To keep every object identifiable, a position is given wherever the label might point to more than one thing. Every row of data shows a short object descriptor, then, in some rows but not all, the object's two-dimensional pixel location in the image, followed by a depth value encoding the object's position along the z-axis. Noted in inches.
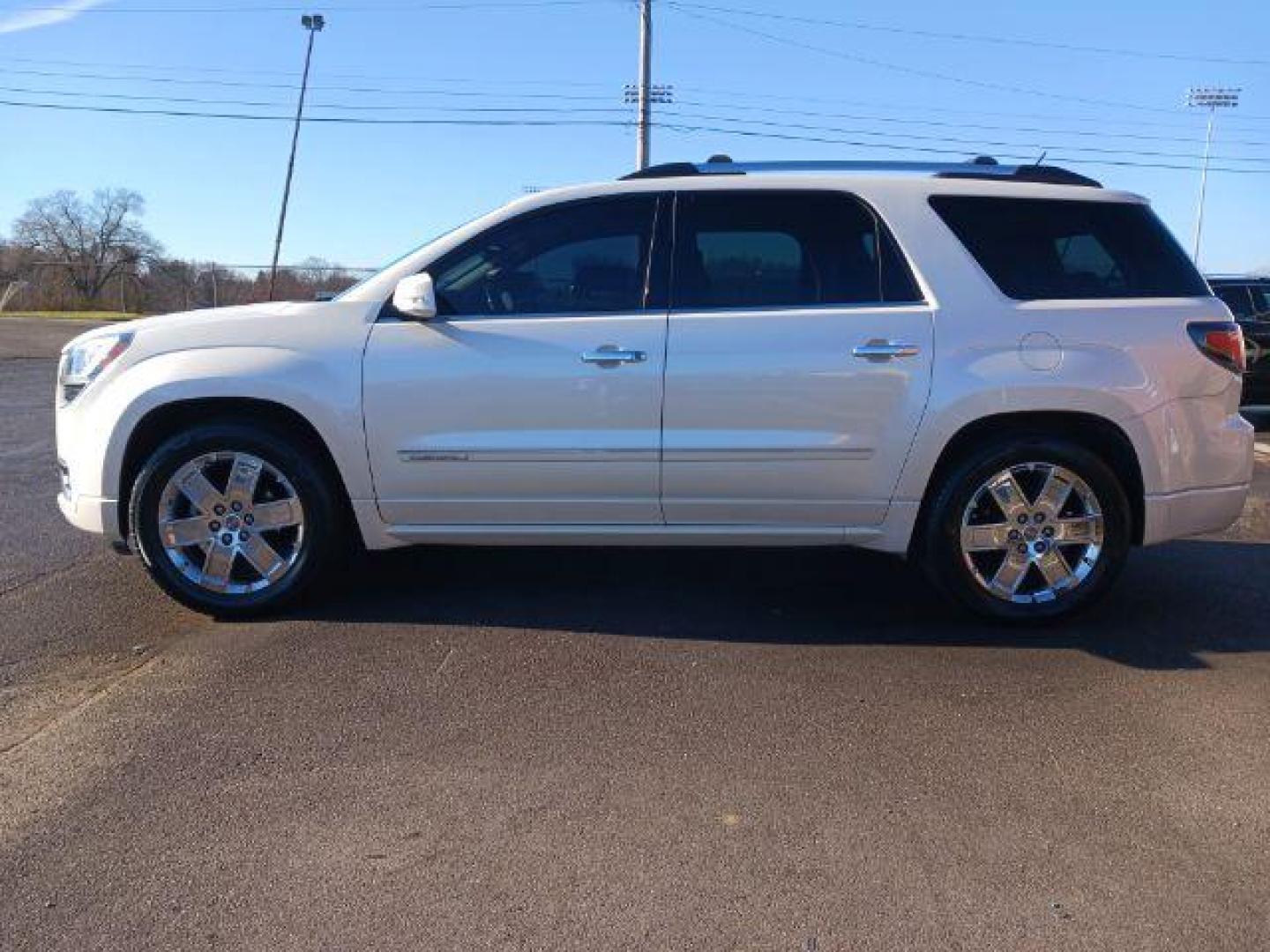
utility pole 1190.3
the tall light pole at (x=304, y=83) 1503.4
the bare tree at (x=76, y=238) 2566.4
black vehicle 459.5
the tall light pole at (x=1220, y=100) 2498.8
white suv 179.2
